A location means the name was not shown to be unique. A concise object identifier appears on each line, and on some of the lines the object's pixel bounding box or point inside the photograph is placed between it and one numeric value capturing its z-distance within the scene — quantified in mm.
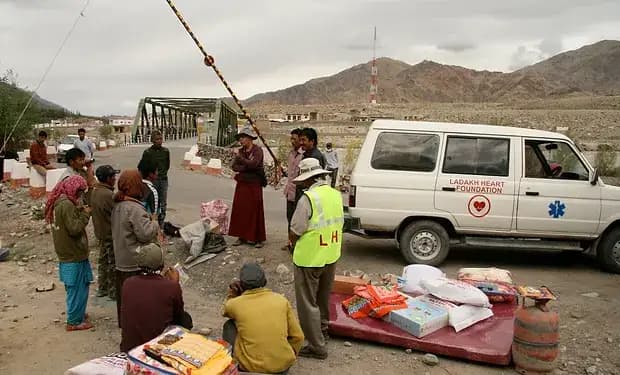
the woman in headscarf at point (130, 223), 4785
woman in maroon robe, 7547
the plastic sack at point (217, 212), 7774
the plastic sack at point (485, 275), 5961
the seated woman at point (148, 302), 3943
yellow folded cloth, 3230
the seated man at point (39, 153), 12258
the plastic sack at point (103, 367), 3629
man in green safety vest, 4504
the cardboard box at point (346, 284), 5949
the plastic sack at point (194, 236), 7410
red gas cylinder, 4422
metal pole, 7520
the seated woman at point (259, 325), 3934
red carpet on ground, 4746
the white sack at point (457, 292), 5266
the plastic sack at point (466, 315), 5129
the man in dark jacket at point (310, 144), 6835
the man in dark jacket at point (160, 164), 8125
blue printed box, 4988
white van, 7039
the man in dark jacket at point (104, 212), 5496
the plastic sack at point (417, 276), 5742
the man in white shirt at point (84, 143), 12330
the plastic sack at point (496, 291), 5719
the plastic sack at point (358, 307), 5371
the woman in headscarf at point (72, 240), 5020
